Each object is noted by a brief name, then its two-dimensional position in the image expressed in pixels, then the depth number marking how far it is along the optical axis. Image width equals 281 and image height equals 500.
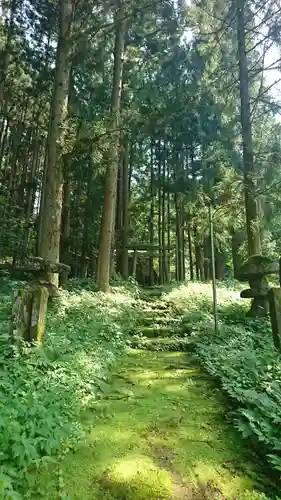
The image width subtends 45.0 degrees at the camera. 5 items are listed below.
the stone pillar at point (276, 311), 4.11
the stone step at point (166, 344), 5.89
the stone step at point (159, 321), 7.36
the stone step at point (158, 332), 6.67
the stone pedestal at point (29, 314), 3.81
